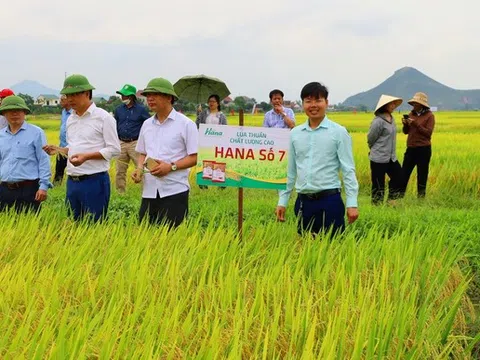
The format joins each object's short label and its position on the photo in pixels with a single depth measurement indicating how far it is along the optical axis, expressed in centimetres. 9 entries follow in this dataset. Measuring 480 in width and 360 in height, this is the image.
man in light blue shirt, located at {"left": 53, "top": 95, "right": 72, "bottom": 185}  694
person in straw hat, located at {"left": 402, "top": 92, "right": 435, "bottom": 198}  662
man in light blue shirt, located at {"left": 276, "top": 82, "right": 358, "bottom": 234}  322
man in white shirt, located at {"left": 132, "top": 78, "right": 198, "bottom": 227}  355
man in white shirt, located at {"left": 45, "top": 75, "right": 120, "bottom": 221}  382
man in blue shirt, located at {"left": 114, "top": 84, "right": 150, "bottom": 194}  668
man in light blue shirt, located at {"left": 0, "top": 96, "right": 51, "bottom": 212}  414
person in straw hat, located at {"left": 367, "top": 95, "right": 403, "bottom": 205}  624
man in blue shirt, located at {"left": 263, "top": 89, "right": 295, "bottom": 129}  662
